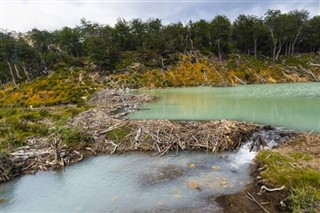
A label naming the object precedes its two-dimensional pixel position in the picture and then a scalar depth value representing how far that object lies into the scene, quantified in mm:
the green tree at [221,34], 68463
